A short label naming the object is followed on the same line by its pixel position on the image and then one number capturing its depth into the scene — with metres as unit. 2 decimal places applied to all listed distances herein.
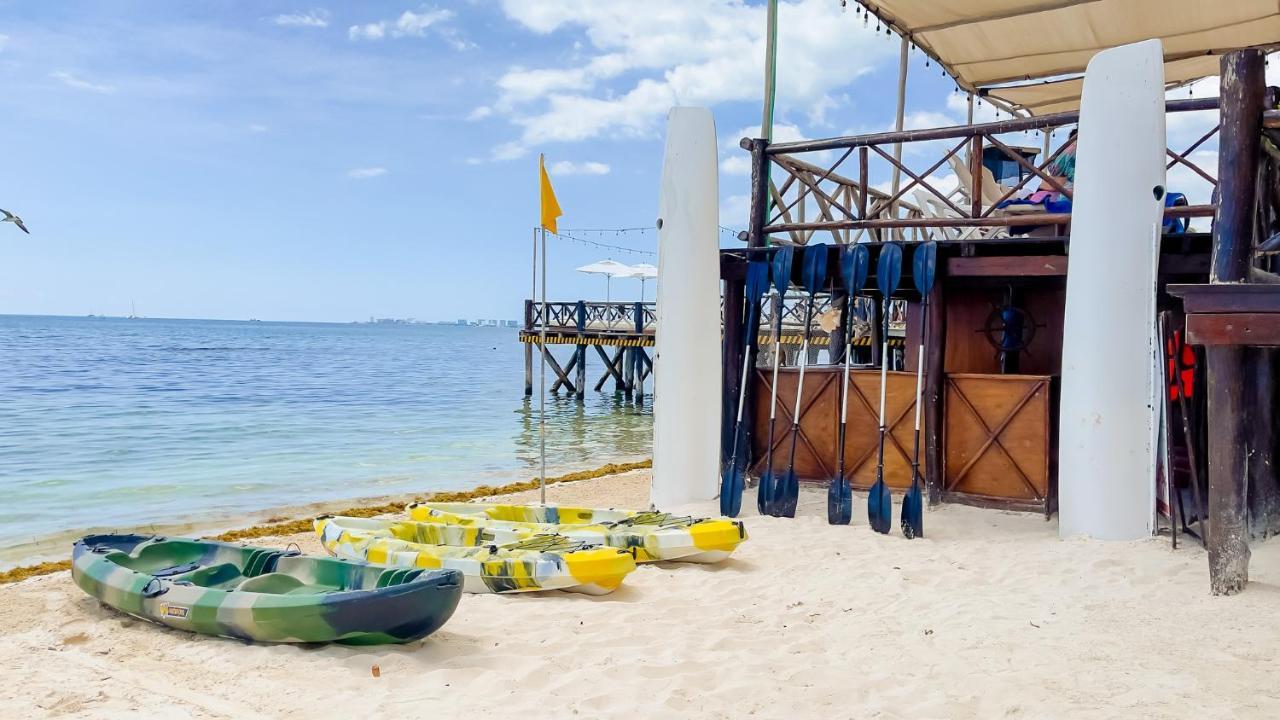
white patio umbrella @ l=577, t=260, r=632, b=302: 32.83
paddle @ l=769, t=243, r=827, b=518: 8.26
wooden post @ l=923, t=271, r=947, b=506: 8.24
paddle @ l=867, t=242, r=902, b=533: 7.66
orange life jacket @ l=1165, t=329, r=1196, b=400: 6.80
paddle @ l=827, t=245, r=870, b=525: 7.99
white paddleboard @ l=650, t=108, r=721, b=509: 8.80
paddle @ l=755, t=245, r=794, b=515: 8.37
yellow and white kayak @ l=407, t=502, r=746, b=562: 6.70
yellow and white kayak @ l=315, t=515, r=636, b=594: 5.93
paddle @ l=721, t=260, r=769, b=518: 8.93
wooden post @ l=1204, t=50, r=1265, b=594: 5.28
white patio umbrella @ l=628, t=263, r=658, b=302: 32.50
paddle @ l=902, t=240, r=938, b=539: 7.53
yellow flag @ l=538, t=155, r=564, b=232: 8.29
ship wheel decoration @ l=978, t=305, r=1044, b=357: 8.62
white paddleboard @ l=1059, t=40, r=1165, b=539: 6.77
